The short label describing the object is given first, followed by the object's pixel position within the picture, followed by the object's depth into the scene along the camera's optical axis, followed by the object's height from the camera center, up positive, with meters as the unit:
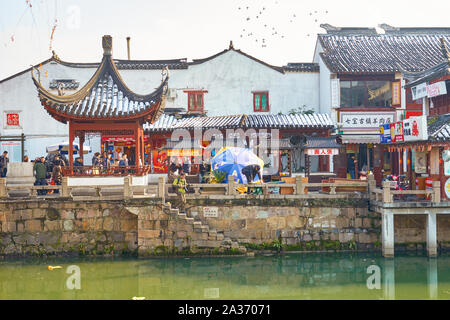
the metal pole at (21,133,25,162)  26.69 +1.32
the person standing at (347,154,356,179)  26.17 -0.06
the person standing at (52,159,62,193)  18.27 -0.21
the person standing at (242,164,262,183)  18.84 -0.21
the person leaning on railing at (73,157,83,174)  17.70 +0.06
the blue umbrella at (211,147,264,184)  18.77 +0.16
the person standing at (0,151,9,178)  21.33 +0.12
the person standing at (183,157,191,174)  23.97 +0.05
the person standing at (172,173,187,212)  17.36 -0.86
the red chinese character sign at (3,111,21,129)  27.97 +2.62
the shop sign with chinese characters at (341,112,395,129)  25.58 +2.19
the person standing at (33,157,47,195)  17.78 -0.13
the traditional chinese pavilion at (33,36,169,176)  17.66 +1.98
